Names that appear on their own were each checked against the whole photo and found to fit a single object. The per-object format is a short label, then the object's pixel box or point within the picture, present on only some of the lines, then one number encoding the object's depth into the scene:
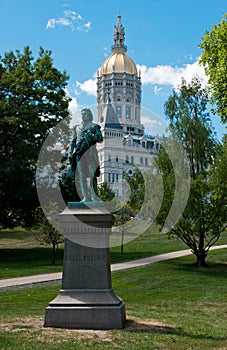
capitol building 126.38
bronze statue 11.09
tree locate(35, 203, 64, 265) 26.56
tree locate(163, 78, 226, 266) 25.80
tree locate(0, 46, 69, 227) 30.45
